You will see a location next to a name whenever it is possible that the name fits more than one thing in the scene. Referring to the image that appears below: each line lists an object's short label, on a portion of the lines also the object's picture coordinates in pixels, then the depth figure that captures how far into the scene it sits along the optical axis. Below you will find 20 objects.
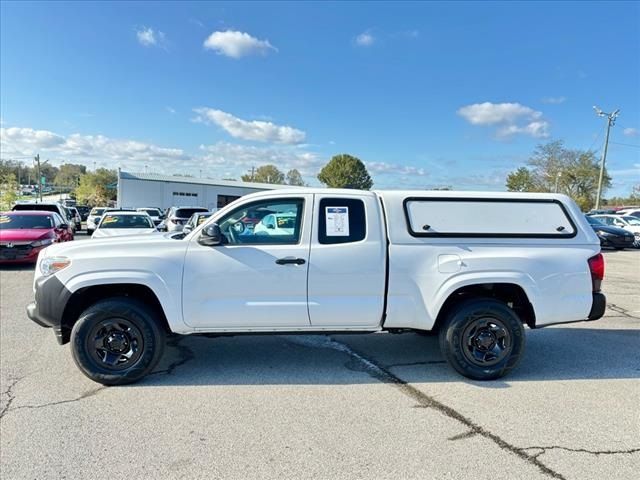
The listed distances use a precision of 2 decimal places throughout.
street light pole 37.42
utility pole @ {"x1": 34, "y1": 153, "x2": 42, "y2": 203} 56.10
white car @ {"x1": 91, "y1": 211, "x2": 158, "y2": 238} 12.45
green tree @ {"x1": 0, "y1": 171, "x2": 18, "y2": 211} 30.37
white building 56.62
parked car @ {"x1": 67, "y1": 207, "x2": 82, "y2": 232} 25.20
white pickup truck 4.16
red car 11.09
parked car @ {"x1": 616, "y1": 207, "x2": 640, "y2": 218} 25.81
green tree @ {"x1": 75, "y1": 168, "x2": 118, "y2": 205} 74.25
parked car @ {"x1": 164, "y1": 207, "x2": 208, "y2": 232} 19.35
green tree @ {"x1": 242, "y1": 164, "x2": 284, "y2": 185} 110.66
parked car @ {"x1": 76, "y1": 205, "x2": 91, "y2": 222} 44.56
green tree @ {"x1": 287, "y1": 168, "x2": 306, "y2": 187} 107.69
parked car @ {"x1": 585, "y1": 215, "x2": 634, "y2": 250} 19.20
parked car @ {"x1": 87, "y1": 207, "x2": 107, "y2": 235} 22.91
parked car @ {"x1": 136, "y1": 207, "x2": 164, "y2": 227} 28.63
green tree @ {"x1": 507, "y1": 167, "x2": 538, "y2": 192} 56.36
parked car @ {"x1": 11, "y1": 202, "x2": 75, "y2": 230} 16.91
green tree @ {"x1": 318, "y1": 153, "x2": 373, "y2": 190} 89.00
